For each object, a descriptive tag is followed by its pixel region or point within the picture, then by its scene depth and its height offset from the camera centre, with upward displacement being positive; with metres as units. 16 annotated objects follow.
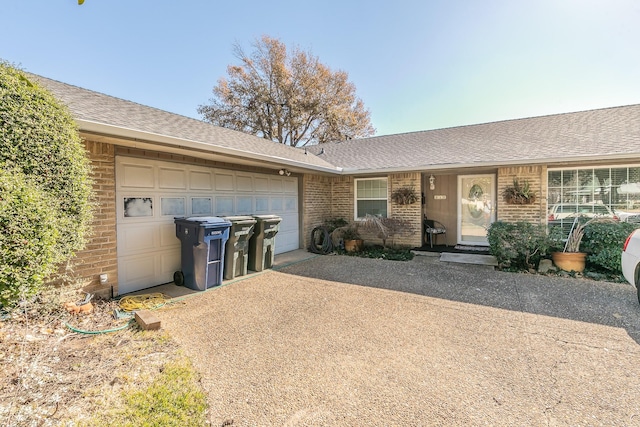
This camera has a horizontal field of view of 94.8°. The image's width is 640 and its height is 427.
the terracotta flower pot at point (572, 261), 6.14 -1.13
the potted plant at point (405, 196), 8.89 +0.40
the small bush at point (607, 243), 5.80 -0.73
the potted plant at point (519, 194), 7.29 +0.34
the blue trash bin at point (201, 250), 5.02 -0.68
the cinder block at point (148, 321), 3.55 -1.34
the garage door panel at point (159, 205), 4.91 +0.13
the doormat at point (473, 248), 8.32 -1.16
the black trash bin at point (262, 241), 6.24 -0.66
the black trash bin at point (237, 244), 5.62 -0.66
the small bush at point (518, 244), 6.33 -0.79
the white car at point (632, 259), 4.14 -0.76
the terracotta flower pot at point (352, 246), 8.91 -1.10
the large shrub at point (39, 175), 2.65 +0.40
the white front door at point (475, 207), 8.70 +0.04
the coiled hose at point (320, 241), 8.82 -0.98
